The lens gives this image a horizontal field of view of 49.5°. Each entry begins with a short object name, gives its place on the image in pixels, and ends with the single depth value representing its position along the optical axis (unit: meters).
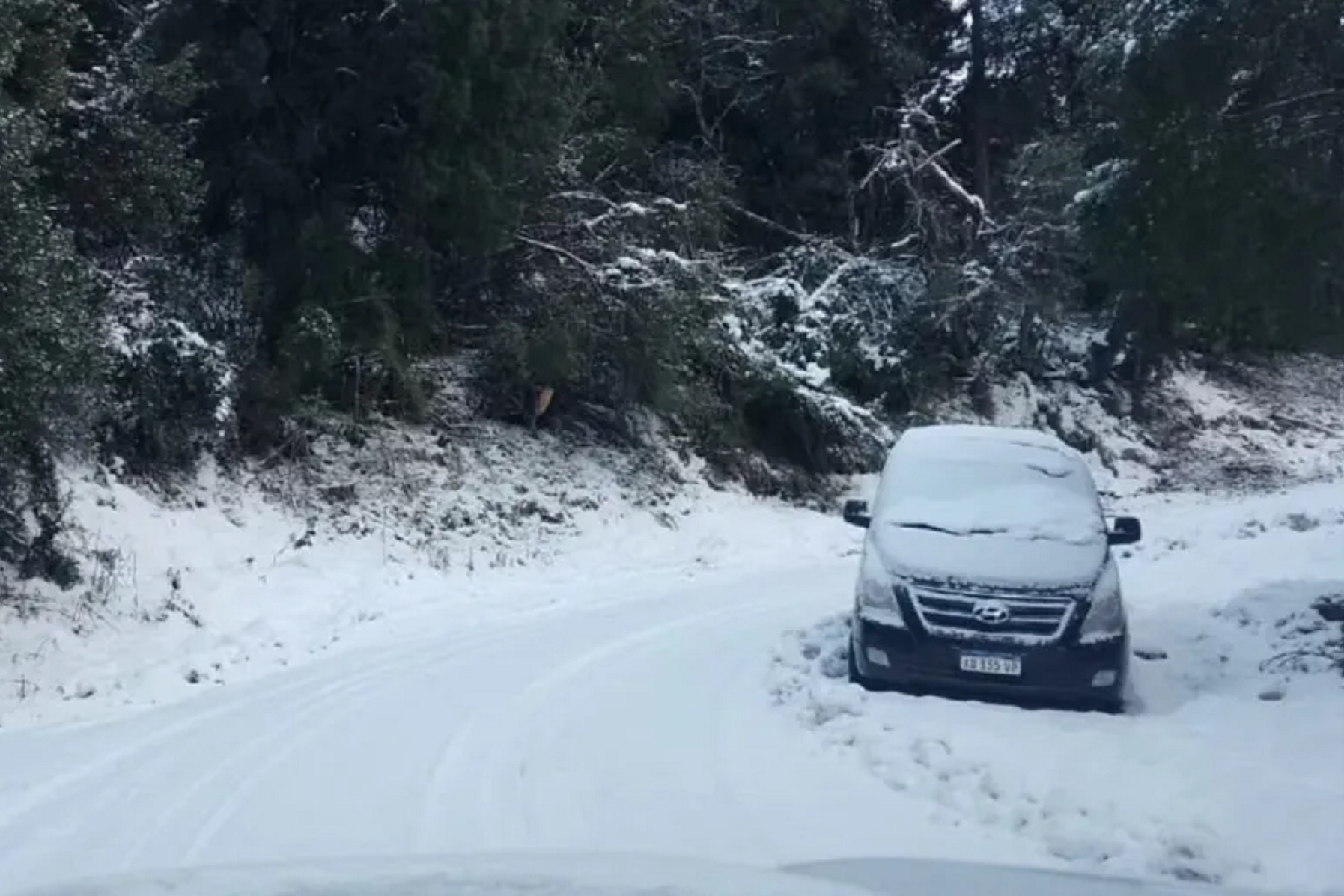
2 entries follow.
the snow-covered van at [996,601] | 10.39
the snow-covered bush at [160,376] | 15.95
